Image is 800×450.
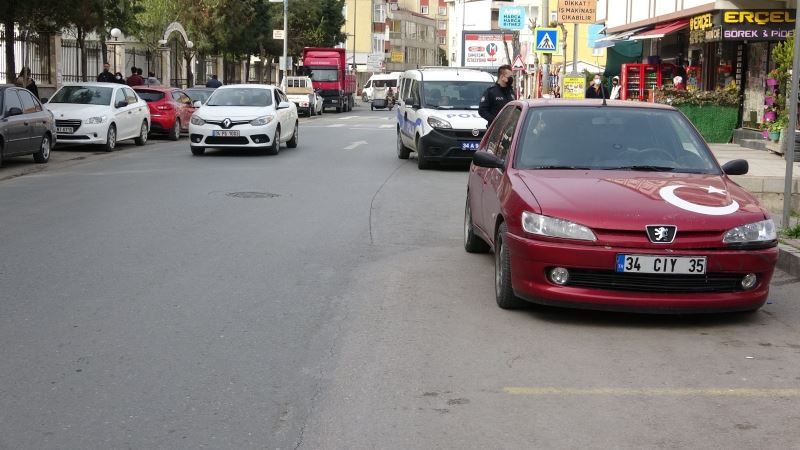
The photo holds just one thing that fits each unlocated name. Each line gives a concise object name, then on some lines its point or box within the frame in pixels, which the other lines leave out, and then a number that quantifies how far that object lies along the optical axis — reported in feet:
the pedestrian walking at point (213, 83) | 131.87
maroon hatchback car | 22.81
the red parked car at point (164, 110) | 93.50
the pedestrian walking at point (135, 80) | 108.17
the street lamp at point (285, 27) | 186.19
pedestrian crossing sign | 102.53
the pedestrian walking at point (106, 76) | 100.68
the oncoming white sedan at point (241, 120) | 70.95
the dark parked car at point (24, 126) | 59.26
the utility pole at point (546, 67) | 109.60
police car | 64.28
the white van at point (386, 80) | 268.82
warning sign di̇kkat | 104.27
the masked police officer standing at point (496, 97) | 52.08
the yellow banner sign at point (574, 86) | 129.18
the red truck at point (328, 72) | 187.48
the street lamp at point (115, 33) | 110.73
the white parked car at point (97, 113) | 74.84
